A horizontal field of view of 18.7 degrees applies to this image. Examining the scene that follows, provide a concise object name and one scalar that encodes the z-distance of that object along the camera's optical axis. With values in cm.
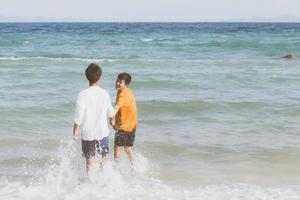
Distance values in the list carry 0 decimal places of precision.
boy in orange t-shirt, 1089
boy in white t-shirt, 953
